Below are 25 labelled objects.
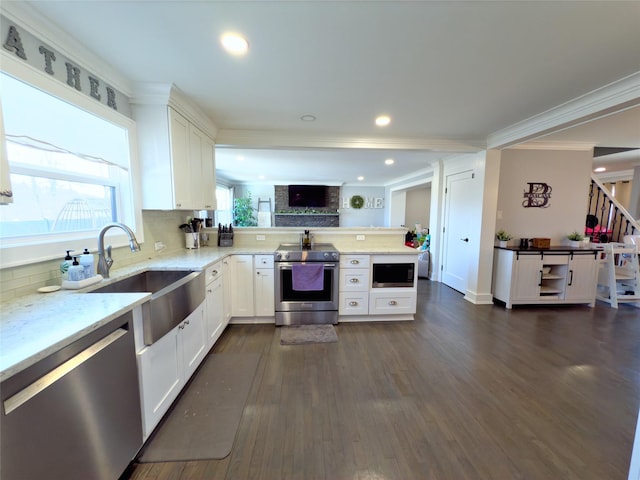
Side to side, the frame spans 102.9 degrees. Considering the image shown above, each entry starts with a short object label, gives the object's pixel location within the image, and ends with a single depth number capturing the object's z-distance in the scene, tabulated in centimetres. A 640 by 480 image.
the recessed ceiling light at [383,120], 285
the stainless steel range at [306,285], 294
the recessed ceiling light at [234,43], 157
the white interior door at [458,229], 408
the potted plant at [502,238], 382
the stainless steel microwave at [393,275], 318
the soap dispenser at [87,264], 156
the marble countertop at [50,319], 84
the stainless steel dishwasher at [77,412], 81
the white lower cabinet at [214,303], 235
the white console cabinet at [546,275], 364
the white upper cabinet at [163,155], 226
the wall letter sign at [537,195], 403
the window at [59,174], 140
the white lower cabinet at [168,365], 144
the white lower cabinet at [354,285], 309
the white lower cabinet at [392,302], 319
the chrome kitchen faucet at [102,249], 160
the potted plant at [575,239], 386
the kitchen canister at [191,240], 309
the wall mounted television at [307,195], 884
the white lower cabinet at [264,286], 299
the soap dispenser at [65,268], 152
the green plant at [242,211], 855
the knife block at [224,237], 333
